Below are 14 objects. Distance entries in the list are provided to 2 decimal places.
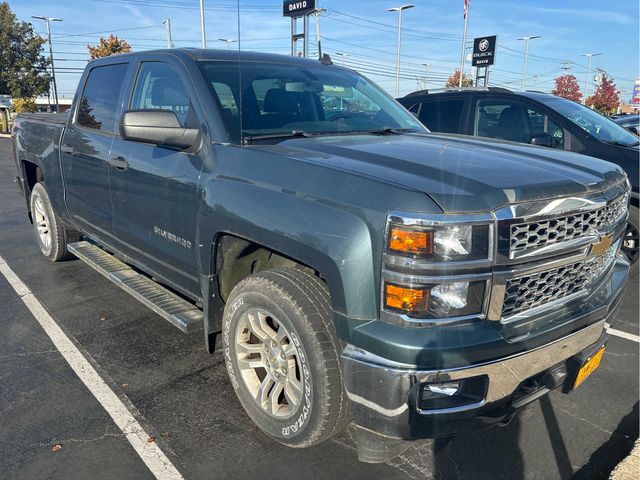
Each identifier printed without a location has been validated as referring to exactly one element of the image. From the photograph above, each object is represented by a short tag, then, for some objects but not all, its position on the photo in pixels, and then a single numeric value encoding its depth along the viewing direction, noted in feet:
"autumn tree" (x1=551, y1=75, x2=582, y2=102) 176.48
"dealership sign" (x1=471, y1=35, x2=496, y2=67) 85.50
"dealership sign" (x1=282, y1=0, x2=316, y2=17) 60.49
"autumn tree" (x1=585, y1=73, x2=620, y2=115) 166.20
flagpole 96.02
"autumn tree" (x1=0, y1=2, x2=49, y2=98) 123.03
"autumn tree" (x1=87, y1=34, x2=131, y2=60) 126.52
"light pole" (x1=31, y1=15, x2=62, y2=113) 135.44
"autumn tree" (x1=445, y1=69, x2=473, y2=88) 160.45
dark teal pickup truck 6.51
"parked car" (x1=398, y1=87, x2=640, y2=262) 18.02
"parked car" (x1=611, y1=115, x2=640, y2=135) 47.65
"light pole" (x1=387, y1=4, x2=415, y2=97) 107.65
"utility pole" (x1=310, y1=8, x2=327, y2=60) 39.51
